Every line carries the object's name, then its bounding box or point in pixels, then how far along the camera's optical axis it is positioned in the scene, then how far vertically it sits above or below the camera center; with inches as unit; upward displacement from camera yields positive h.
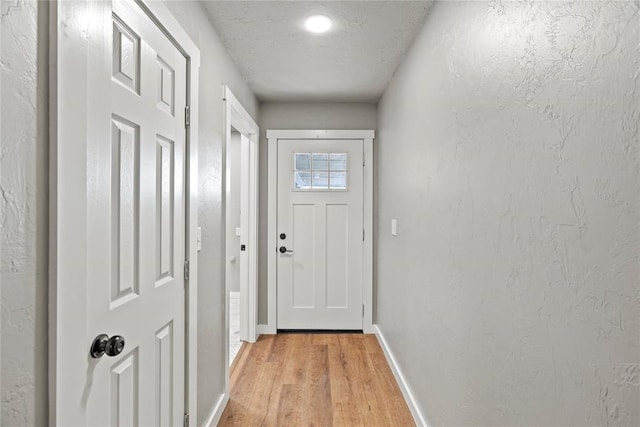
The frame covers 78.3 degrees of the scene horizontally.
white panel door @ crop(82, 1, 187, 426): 43.6 -1.8
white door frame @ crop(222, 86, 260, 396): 145.3 -12.4
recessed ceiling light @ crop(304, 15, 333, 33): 85.9 +42.6
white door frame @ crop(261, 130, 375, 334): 152.3 -0.8
